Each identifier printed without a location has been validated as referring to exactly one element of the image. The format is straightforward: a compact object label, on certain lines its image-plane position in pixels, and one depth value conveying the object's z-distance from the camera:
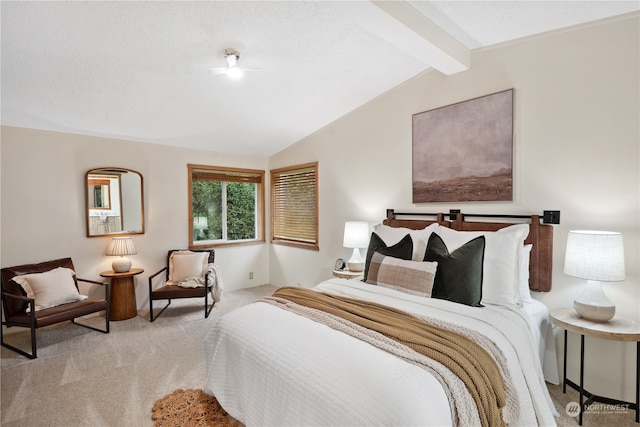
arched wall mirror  3.99
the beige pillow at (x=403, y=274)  2.43
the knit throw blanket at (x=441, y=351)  1.41
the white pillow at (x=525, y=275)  2.45
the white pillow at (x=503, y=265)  2.31
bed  1.38
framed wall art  2.83
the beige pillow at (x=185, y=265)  4.24
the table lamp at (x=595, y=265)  2.07
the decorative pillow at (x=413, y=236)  2.75
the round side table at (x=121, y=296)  3.91
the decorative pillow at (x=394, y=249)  2.73
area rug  2.08
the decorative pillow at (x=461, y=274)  2.28
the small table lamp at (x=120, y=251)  3.90
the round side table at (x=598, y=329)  2.01
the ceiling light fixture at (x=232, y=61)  2.65
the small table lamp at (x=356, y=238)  3.79
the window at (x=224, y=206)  4.94
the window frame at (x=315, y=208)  4.66
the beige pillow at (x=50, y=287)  3.20
